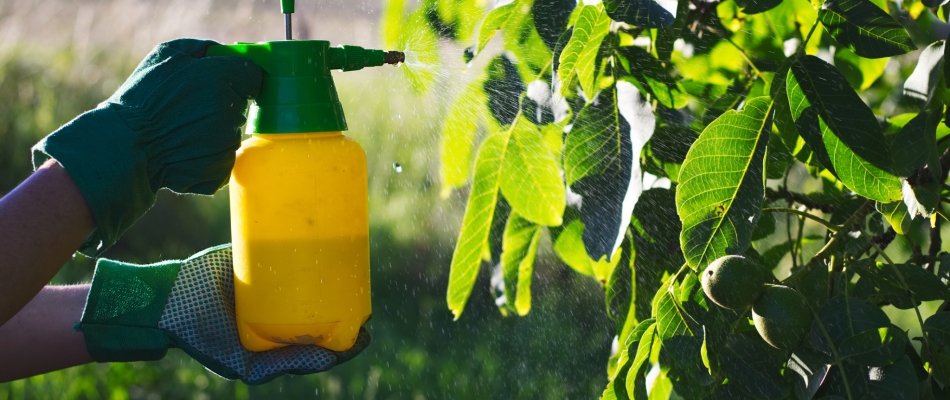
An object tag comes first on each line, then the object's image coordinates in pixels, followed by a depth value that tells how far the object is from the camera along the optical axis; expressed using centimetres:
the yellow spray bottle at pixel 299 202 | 263
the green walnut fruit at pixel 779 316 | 247
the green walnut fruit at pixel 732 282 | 246
